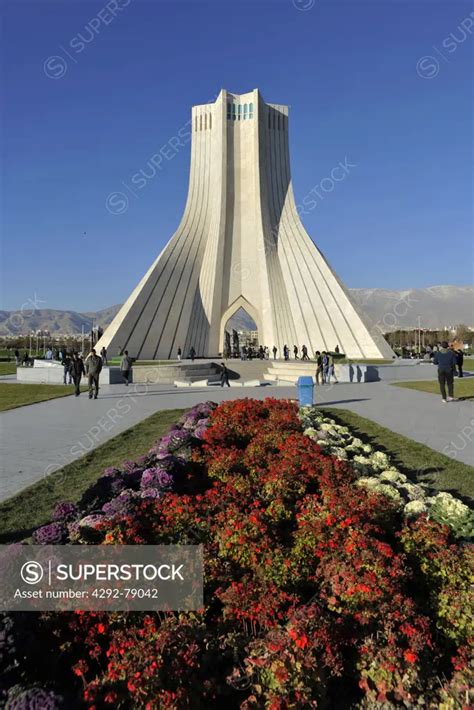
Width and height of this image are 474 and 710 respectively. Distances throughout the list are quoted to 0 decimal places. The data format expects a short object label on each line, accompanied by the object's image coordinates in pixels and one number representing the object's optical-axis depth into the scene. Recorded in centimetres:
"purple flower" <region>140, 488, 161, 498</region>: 350
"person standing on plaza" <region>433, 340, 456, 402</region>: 992
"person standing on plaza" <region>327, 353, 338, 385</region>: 1544
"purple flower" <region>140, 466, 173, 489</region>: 377
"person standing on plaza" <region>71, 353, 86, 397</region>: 1235
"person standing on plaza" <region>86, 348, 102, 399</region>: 1145
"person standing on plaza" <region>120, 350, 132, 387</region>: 1566
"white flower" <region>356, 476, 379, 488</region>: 405
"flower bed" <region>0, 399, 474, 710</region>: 193
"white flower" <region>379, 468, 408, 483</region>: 439
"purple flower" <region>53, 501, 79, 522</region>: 314
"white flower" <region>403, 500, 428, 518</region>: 352
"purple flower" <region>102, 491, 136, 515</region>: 320
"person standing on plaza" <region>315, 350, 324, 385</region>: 1487
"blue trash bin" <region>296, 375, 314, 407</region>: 939
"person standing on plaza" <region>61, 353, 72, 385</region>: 1573
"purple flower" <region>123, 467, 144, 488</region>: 396
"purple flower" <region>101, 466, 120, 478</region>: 407
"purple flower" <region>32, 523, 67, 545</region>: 282
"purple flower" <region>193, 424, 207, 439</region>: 566
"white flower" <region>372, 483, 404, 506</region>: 377
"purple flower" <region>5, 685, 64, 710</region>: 170
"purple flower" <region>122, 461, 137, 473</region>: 437
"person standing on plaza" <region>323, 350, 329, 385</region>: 1529
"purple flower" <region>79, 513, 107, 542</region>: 290
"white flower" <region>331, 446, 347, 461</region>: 522
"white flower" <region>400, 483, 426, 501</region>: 399
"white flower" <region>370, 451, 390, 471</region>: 496
